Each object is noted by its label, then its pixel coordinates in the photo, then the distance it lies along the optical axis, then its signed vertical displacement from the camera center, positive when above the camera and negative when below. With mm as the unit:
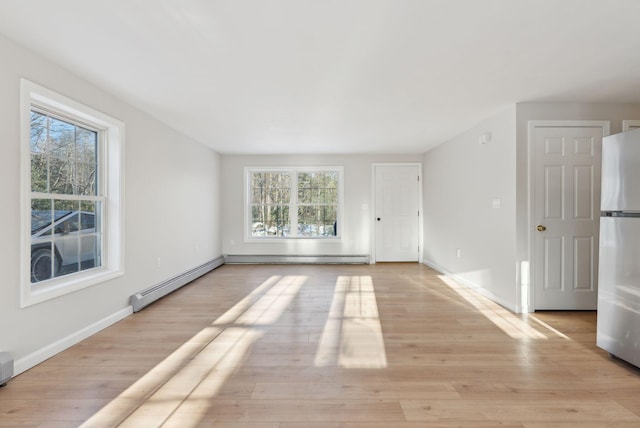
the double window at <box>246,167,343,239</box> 6562 +132
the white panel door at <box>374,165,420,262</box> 6465 -57
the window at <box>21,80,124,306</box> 2330 +132
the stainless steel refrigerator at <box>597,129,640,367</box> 2186 -292
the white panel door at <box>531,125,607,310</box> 3441 -85
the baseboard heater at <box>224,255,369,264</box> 6402 -1013
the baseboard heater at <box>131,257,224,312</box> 3475 -1017
